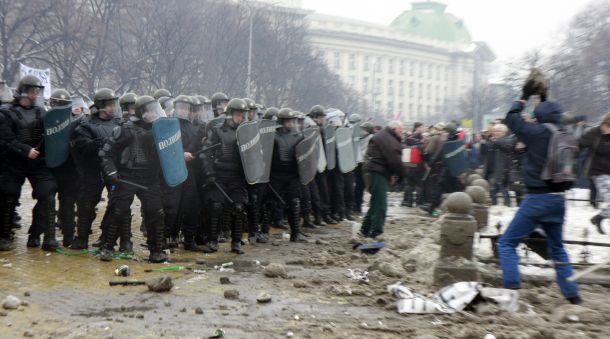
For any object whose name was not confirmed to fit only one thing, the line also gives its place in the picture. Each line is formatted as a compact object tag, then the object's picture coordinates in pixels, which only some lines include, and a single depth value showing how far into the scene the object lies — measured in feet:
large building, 336.70
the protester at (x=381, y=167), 36.35
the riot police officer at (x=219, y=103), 38.78
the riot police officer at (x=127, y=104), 33.65
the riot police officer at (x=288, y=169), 37.37
